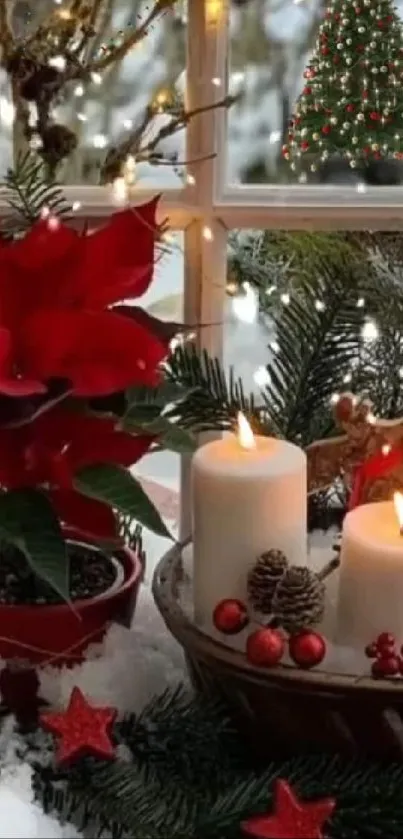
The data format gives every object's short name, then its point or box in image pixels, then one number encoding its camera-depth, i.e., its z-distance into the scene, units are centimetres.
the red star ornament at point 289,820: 64
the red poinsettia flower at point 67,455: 74
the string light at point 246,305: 121
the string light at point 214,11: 115
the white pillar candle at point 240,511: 75
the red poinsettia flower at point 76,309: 73
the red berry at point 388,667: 69
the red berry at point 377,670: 69
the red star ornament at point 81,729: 71
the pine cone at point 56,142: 118
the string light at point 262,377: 114
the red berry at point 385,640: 71
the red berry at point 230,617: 74
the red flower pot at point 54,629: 82
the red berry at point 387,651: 70
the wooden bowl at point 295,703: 69
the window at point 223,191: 118
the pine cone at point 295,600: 75
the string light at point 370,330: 102
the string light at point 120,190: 119
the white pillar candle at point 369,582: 72
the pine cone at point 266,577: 75
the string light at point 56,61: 115
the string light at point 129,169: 120
